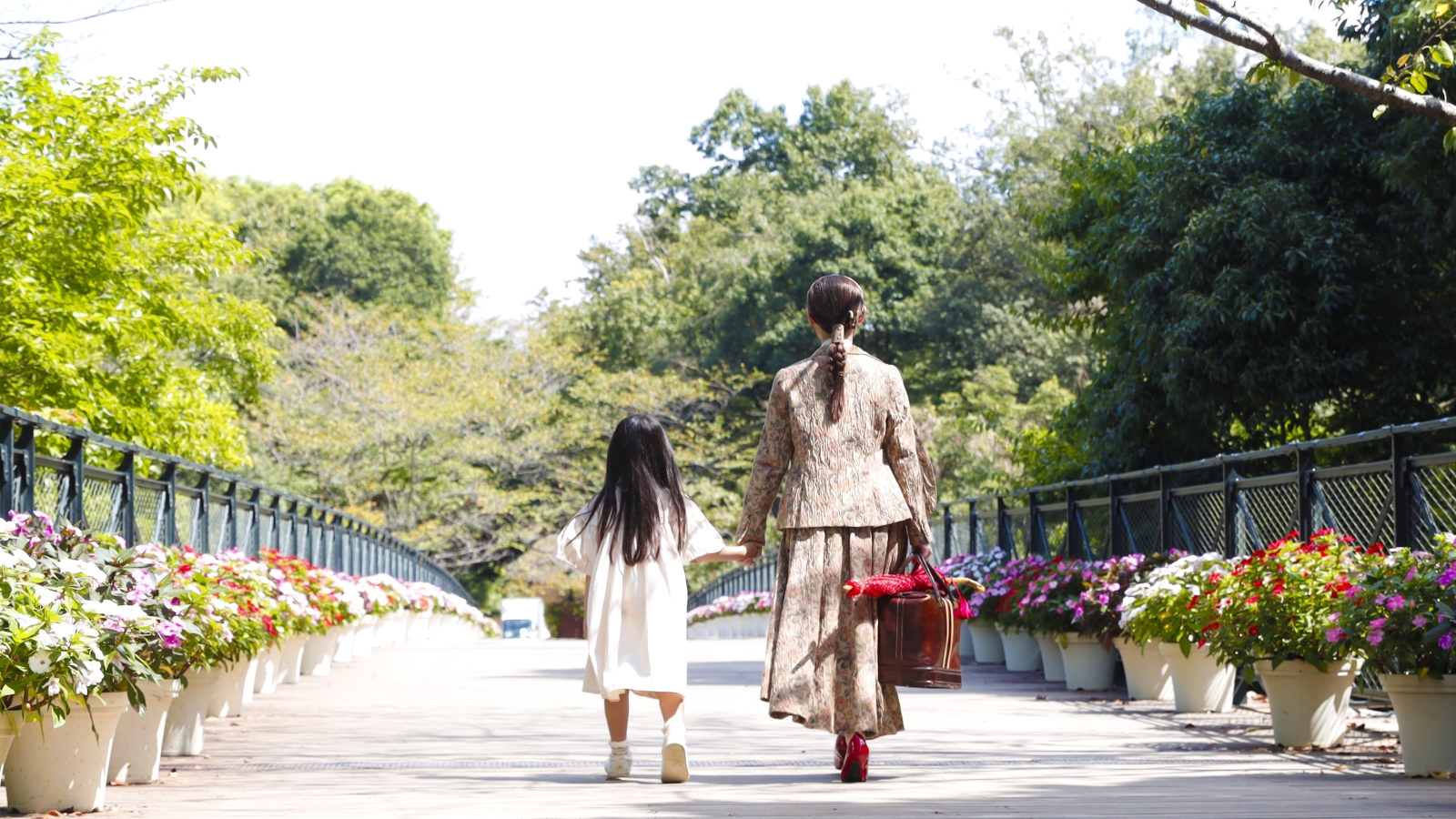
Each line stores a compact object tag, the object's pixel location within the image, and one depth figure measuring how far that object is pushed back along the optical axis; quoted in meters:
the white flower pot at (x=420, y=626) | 19.55
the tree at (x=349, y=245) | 44.06
